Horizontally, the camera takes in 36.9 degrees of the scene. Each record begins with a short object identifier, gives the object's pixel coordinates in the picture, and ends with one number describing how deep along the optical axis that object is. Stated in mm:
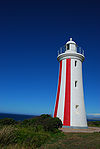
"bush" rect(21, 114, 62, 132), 12485
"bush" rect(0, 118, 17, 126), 12305
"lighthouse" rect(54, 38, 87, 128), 17156
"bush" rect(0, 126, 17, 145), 7930
